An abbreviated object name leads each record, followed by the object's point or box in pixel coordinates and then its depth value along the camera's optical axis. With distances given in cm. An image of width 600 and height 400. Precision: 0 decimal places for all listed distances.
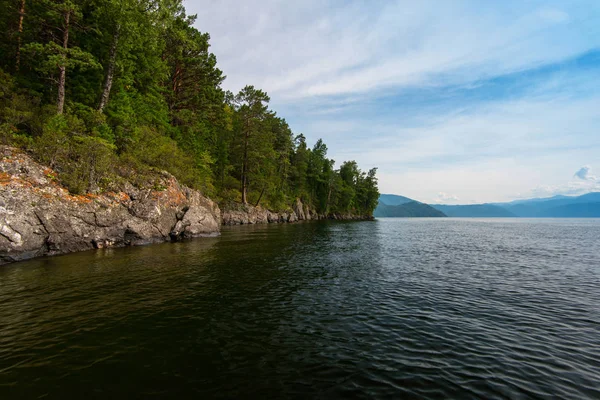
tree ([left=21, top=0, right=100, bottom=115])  2317
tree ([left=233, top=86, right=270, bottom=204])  5534
